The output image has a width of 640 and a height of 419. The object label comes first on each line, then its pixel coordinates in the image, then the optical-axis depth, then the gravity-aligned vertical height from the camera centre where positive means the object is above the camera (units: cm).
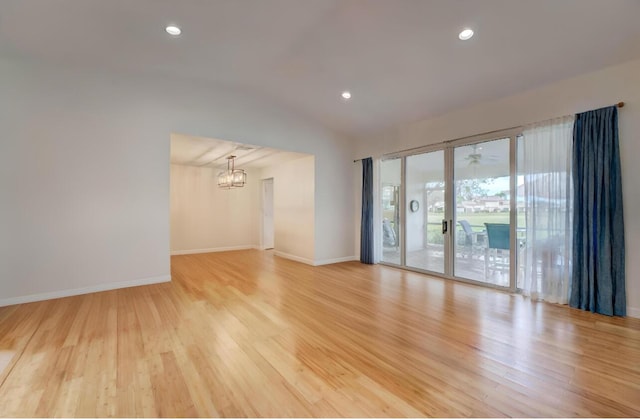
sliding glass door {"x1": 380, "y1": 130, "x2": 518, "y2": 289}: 415 +2
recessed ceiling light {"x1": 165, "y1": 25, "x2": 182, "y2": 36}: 316 +218
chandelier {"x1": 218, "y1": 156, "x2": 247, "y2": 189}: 638 +80
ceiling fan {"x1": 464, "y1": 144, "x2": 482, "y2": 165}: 444 +92
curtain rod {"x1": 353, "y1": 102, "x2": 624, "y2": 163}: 314 +124
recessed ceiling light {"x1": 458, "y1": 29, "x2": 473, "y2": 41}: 300 +202
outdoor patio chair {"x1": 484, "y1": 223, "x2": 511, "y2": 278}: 412 -59
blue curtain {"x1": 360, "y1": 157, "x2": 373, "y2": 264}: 605 -8
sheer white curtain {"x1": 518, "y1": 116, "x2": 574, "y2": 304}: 348 +3
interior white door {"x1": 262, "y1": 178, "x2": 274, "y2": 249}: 836 -14
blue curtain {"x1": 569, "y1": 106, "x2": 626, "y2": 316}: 314 -8
